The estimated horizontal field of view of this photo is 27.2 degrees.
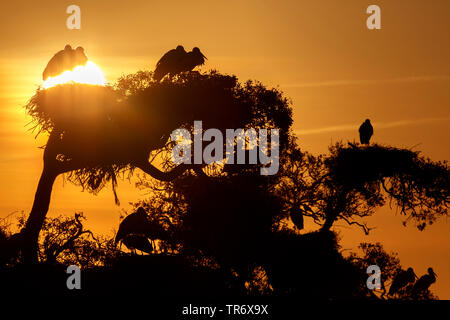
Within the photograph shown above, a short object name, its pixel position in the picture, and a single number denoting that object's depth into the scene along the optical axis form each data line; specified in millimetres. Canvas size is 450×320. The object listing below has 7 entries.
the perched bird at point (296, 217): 44094
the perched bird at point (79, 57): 51844
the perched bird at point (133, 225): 43312
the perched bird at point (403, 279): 46281
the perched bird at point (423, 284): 47381
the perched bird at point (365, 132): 50025
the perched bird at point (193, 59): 50325
